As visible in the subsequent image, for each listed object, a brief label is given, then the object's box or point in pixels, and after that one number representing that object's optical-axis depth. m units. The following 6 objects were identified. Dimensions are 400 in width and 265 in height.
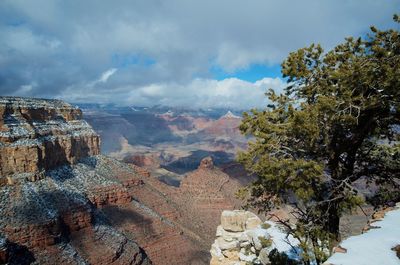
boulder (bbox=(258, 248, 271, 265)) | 20.66
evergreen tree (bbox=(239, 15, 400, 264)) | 13.24
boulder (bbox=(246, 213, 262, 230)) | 26.27
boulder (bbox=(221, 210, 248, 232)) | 26.88
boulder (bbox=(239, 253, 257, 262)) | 22.42
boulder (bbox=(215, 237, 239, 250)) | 24.95
